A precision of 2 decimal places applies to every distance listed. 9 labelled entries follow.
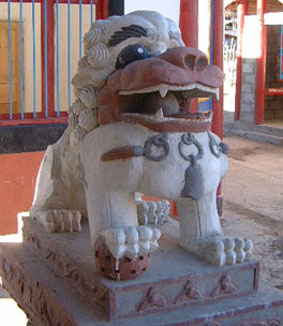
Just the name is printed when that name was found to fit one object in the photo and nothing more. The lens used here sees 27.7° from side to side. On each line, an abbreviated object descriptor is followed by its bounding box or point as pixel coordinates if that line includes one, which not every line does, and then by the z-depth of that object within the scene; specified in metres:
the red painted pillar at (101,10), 3.48
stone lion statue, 1.45
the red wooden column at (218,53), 4.16
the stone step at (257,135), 7.82
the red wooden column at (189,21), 3.76
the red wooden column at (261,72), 8.24
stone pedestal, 1.43
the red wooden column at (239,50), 8.66
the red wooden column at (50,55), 3.49
